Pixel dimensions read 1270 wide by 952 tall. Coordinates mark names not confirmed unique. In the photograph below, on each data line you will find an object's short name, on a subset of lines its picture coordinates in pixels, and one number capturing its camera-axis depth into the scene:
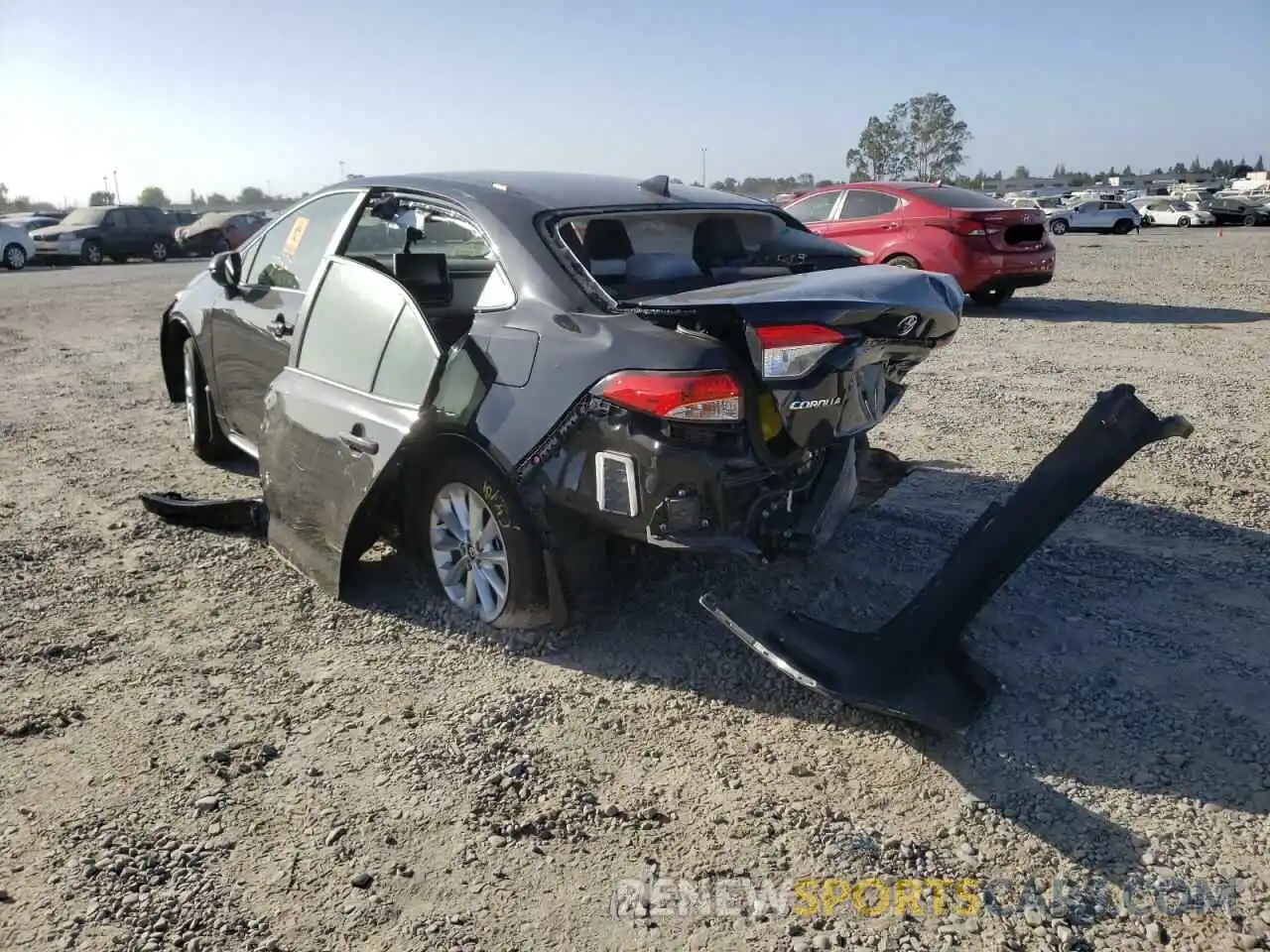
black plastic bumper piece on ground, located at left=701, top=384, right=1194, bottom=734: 3.13
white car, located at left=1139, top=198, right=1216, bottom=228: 39.56
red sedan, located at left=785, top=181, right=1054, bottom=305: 11.93
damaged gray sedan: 3.17
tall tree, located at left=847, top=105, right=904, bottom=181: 90.31
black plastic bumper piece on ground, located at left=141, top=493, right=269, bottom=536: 4.85
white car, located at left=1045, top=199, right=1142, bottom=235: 35.91
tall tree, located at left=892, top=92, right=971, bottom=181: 89.94
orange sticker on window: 5.00
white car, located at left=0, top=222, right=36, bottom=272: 25.45
